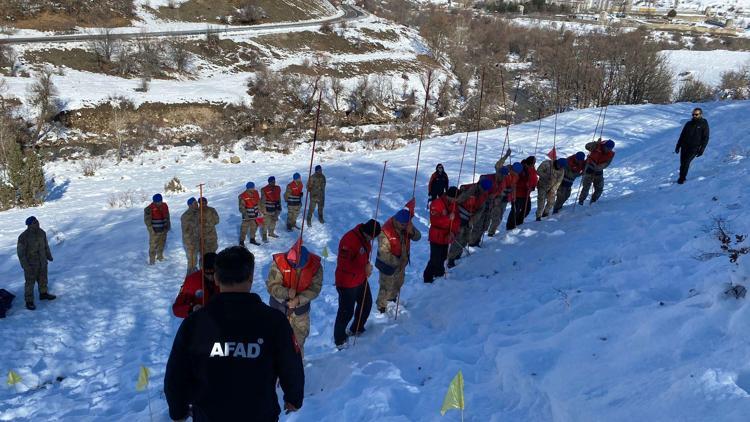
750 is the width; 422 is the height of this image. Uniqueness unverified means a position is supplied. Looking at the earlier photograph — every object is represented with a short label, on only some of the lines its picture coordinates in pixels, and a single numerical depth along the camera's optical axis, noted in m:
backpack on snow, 8.57
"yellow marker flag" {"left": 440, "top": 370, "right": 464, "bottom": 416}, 3.90
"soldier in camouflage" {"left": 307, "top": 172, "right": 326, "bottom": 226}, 12.78
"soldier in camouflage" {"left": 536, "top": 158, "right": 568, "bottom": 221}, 10.78
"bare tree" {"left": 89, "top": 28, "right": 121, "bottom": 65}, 40.50
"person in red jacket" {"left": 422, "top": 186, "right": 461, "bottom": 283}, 8.05
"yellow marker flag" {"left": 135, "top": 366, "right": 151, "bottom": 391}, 5.17
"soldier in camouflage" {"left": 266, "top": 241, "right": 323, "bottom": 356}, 5.36
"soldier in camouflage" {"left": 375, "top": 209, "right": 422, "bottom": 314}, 6.93
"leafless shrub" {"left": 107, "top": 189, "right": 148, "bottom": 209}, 17.52
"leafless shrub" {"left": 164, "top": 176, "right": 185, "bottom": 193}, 20.01
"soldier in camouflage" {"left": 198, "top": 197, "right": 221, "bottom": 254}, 10.09
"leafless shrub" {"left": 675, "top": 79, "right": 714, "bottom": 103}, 38.49
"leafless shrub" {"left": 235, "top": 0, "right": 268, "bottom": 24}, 57.13
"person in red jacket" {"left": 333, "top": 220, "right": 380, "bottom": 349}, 6.26
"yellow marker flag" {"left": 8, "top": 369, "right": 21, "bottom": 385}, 6.14
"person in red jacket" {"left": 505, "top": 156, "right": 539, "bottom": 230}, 10.29
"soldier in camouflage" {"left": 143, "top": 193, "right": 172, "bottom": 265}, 10.52
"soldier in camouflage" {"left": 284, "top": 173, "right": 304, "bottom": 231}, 12.31
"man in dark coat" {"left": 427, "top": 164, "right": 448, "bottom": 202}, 12.07
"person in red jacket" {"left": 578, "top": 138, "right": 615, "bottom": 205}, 10.97
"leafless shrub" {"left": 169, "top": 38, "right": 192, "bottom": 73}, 43.00
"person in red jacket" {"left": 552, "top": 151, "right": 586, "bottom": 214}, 11.04
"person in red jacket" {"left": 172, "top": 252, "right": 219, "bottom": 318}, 5.19
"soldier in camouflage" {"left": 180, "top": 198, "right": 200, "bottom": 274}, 9.98
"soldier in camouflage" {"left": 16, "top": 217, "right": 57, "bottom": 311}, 8.69
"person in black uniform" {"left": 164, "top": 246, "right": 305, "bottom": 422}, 2.51
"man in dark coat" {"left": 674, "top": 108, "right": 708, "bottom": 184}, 10.20
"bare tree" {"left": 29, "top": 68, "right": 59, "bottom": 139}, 32.22
